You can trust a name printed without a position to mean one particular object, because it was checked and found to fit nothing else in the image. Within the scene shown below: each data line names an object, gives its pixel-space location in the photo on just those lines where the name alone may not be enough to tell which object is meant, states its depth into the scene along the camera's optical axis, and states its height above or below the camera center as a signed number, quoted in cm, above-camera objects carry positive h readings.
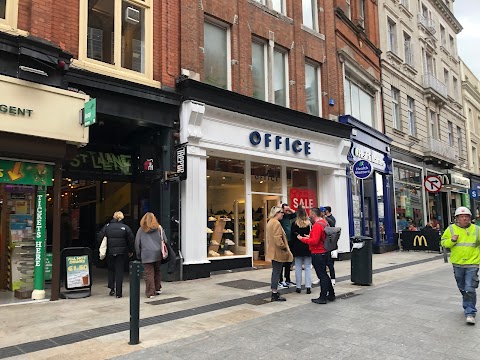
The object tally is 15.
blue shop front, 1688 +125
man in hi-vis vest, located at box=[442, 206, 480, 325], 611 -56
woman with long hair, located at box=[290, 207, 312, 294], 855 -56
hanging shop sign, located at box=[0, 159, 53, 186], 770 +101
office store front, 1072 +136
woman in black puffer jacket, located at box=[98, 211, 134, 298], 848 -47
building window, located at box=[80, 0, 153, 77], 966 +465
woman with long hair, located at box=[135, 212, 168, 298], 823 -55
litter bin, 941 -99
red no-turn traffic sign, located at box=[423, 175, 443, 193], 1606 +134
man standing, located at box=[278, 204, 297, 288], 927 -21
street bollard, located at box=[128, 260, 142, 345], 512 -102
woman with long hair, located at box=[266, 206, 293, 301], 792 -59
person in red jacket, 761 -74
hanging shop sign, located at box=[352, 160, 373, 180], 1291 +159
